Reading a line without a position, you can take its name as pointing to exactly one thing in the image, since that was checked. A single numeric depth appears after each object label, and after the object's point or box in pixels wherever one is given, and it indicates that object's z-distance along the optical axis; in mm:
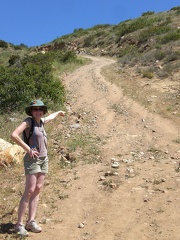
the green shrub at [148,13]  42188
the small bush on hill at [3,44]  44500
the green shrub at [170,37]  21508
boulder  6187
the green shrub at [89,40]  38419
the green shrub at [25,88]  10450
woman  3857
